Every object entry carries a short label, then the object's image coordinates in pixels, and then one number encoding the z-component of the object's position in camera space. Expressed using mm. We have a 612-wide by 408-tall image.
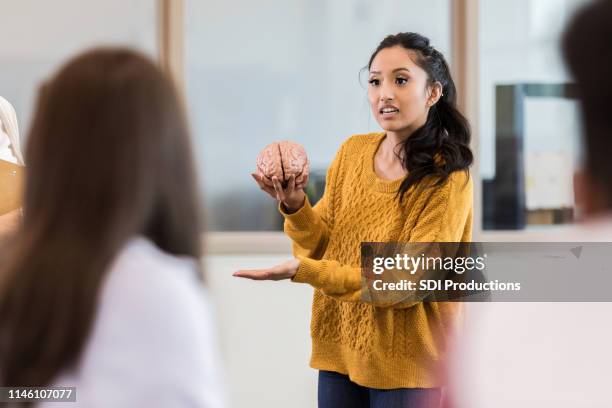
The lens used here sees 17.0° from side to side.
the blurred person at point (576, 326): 3426
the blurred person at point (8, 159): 5312
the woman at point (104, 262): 3985
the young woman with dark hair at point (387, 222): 5398
